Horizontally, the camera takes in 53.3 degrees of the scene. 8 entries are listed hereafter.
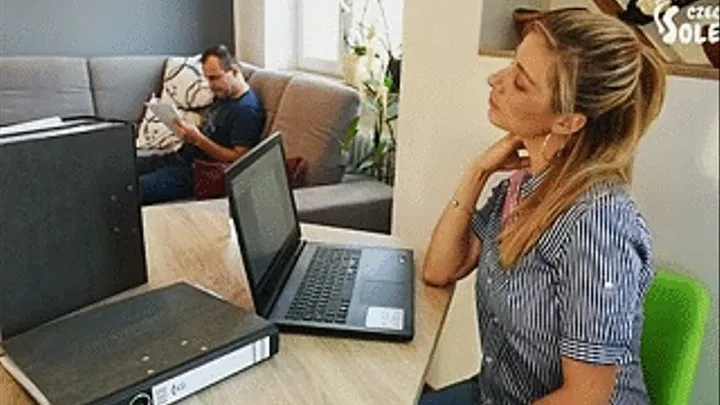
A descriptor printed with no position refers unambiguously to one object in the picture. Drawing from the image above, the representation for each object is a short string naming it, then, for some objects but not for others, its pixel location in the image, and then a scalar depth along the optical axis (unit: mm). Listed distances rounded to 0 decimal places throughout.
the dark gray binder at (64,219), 1040
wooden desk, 987
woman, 1034
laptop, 1170
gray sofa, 2637
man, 3162
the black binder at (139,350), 912
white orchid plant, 2873
